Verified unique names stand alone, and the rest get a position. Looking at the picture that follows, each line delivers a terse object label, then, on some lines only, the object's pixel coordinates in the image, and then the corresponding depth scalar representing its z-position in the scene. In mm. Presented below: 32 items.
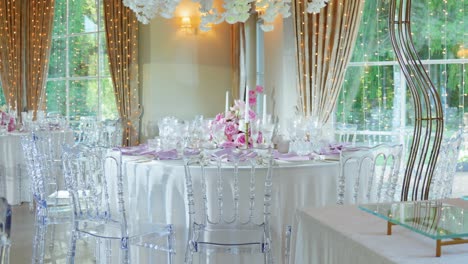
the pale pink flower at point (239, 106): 4289
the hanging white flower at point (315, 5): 4105
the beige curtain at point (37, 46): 10430
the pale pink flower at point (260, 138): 4125
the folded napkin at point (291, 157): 3895
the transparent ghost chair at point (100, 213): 3422
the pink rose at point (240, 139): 4125
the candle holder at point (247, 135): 4043
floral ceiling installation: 3666
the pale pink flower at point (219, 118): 4266
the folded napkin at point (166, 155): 3896
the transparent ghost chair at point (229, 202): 3217
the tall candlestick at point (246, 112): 3824
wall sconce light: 8602
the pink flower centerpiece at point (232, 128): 4117
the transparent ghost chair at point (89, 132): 6719
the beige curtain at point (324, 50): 7691
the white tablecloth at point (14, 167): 6902
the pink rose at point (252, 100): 4357
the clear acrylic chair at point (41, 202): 4156
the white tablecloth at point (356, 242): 1446
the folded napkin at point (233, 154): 3420
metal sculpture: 3137
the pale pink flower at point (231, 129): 4176
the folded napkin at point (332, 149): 4113
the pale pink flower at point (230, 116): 4258
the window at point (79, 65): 9852
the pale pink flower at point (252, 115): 4145
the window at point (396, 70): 7578
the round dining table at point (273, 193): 3637
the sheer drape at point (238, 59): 8812
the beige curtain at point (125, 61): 8875
